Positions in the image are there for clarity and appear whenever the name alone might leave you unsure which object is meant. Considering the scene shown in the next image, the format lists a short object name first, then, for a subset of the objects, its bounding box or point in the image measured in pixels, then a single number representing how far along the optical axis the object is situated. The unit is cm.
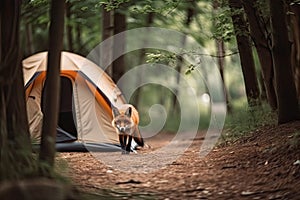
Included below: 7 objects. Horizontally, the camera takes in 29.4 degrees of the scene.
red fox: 1104
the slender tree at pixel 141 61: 2080
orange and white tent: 1162
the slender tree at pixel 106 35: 1559
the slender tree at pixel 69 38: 2048
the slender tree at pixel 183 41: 1983
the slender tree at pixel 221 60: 1581
